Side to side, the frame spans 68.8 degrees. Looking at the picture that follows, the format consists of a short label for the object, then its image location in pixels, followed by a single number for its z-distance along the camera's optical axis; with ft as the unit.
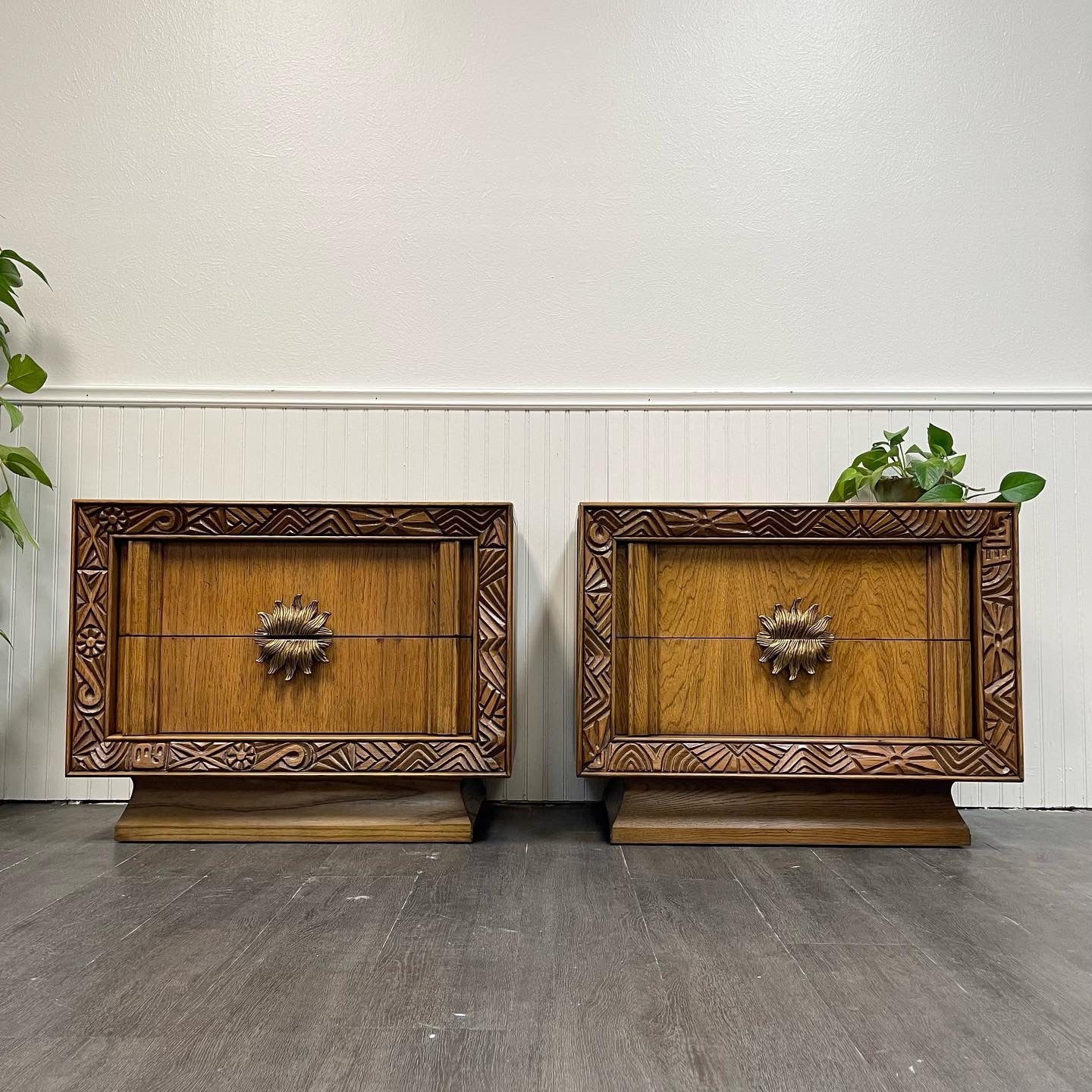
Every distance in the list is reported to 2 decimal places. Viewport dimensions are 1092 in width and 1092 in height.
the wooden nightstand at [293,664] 4.24
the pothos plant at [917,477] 4.55
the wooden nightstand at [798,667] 4.22
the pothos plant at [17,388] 4.94
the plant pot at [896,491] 4.60
